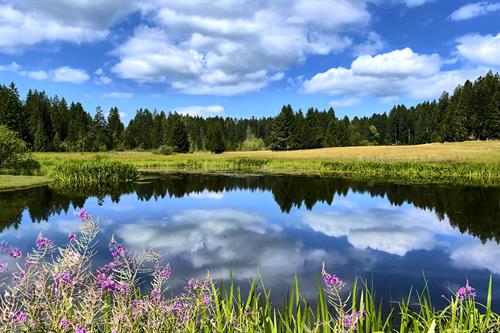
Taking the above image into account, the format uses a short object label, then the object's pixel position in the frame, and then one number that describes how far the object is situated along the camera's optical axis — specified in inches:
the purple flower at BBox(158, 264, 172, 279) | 172.2
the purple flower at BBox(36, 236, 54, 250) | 147.7
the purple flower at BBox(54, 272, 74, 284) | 139.7
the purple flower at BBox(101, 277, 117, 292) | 148.6
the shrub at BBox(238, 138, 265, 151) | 4507.9
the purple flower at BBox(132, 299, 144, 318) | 150.6
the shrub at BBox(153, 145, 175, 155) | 3629.4
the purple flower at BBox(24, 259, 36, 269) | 147.1
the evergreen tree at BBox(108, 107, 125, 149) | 4719.5
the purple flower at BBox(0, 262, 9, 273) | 157.1
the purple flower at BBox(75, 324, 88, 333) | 110.7
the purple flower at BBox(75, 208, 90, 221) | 153.2
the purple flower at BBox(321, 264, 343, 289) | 150.6
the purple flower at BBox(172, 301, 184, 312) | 162.9
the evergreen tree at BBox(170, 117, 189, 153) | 3946.9
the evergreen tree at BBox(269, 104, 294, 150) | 3745.1
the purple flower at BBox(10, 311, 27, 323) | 121.7
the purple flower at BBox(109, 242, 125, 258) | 162.9
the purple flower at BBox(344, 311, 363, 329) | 133.9
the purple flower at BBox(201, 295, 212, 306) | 171.4
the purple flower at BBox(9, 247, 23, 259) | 149.8
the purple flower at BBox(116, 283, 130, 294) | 151.7
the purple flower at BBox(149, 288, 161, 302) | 158.6
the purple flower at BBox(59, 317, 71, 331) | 122.5
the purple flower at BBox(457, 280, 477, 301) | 163.8
